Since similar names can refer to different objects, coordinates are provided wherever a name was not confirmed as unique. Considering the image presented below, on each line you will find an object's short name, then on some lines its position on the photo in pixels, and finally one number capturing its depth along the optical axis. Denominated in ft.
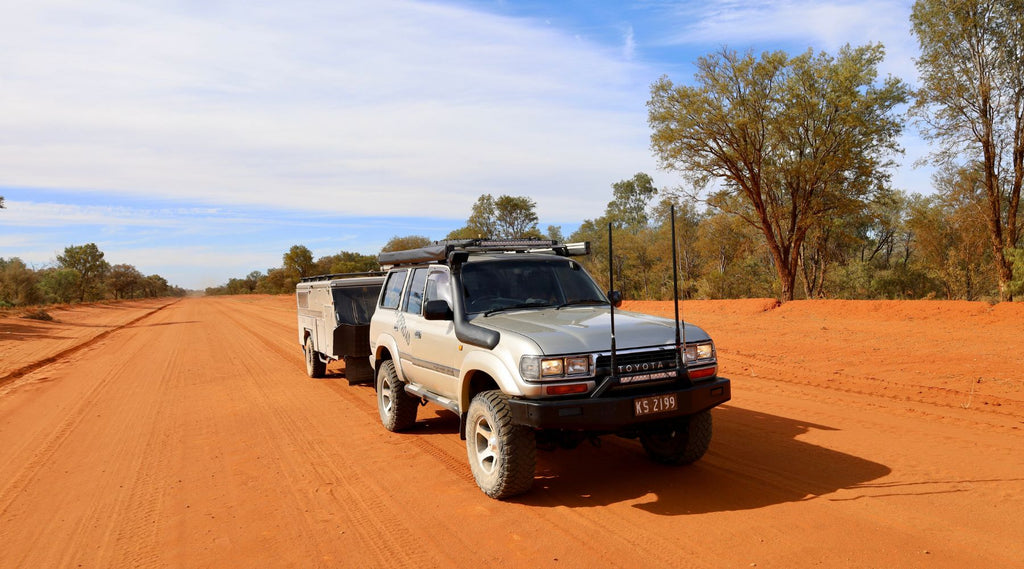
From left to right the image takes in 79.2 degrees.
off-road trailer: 32.22
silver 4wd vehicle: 15.26
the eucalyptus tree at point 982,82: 62.49
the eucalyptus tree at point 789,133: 73.31
